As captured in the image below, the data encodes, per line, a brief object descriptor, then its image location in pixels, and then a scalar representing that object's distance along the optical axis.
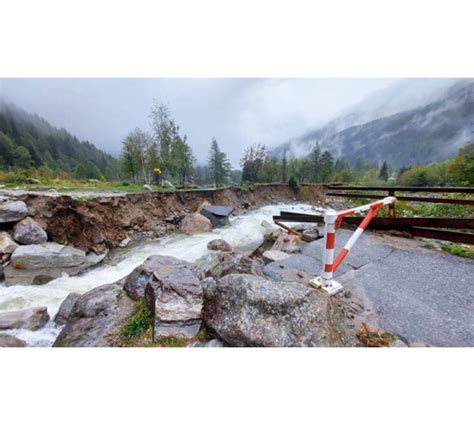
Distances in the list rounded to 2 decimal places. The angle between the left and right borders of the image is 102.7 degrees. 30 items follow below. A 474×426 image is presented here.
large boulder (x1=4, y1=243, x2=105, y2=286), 5.01
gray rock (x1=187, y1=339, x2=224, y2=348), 1.86
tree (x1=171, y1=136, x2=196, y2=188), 19.77
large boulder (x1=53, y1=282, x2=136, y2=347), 2.13
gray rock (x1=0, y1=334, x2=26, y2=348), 2.83
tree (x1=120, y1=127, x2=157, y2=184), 20.14
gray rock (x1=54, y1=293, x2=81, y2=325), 3.45
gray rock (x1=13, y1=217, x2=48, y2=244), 5.77
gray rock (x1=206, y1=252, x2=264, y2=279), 2.94
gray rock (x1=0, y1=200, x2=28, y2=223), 5.80
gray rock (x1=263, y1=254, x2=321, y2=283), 2.96
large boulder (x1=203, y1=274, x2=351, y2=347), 1.71
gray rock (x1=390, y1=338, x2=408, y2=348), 1.79
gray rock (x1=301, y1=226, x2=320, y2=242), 4.78
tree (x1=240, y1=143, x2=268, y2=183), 35.34
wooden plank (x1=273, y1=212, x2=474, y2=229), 3.19
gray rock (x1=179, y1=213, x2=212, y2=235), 9.98
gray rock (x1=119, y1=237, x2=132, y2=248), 7.89
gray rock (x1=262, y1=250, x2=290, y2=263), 3.88
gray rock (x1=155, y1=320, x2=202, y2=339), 1.97
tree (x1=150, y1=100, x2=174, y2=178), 20.03
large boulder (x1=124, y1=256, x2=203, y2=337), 2.03
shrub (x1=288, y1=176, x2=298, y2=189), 29.48
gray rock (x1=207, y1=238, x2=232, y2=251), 7.65
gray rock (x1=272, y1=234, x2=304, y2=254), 4.22
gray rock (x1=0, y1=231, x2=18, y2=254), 5.29
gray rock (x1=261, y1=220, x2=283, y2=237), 10.07
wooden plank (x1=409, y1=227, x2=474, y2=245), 3.07
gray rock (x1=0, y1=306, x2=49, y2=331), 3.28
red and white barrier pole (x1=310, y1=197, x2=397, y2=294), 2.13
